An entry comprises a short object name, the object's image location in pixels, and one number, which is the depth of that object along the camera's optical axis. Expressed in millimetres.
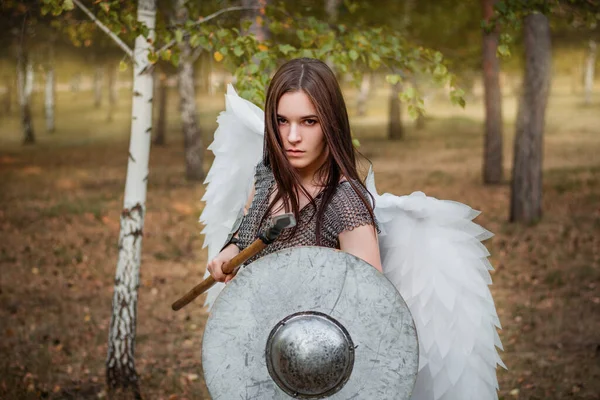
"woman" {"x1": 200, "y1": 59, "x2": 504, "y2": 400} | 2414
